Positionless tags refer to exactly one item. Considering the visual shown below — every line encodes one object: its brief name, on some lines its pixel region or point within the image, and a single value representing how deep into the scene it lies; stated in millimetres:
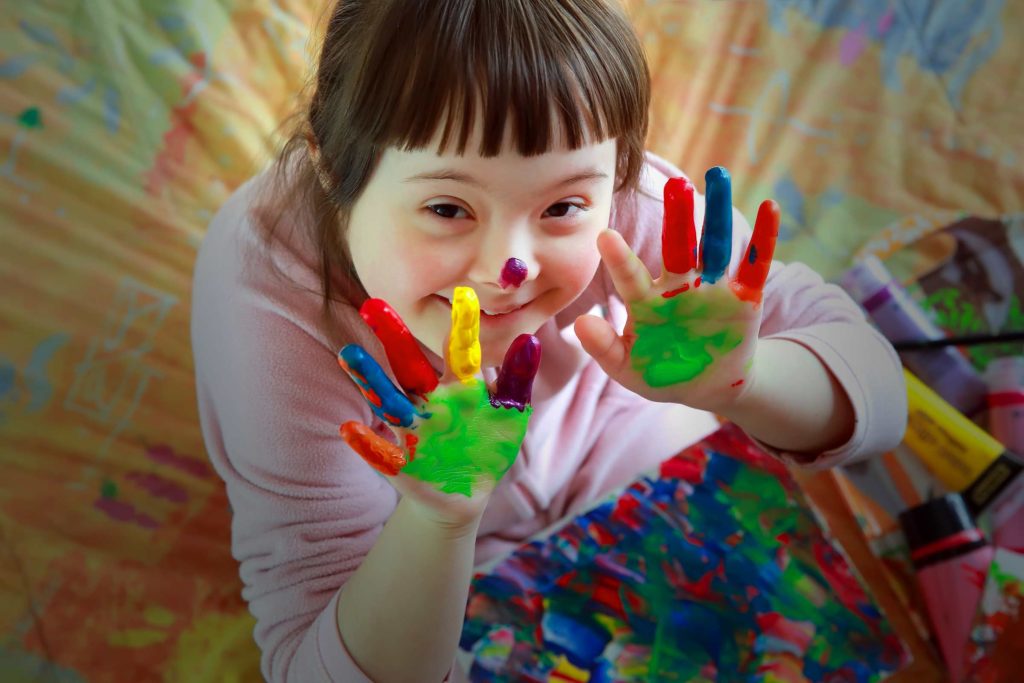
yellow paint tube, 1000
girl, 585
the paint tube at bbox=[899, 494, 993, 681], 948
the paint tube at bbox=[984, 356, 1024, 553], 978
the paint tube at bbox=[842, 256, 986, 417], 1078
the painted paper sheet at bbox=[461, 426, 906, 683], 887
